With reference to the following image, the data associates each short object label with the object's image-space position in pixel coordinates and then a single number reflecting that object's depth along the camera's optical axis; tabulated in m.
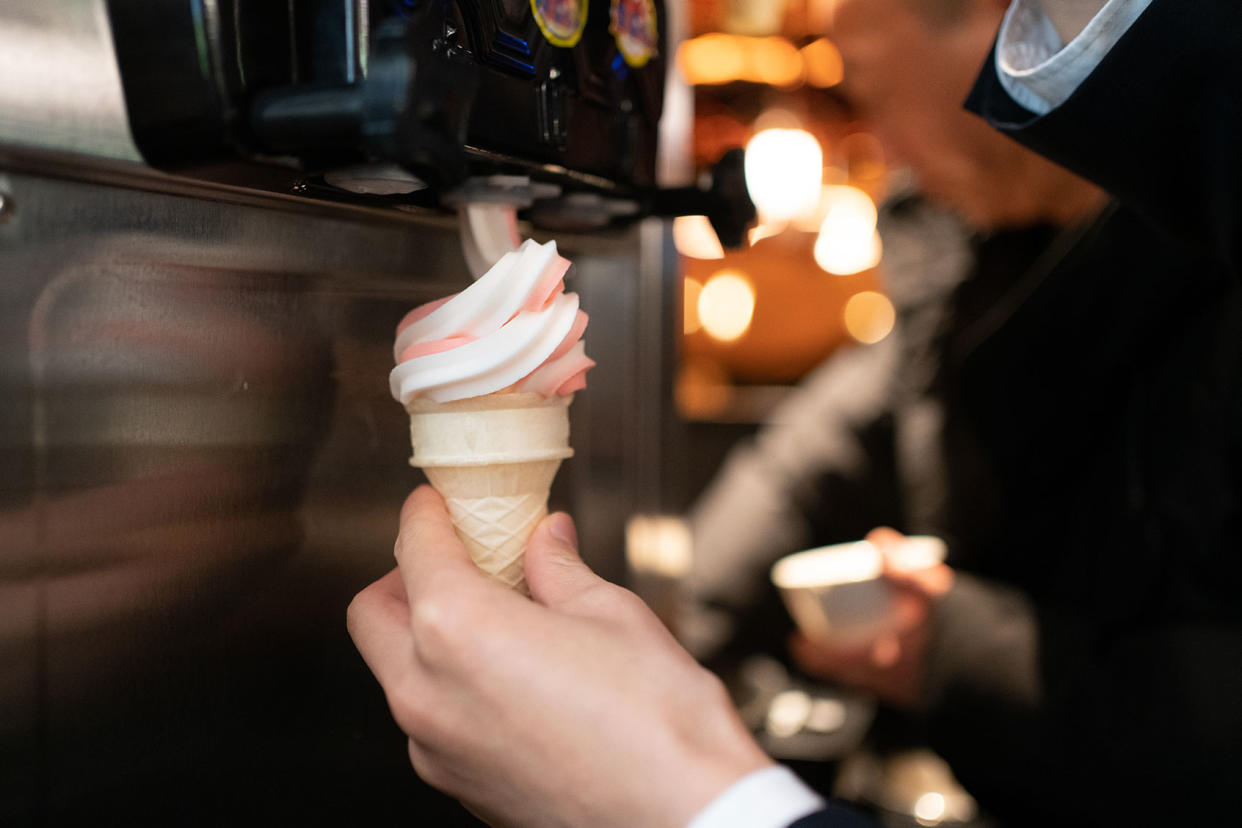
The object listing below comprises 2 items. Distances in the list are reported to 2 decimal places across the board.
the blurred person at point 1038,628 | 0.45
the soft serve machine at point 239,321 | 0.45
